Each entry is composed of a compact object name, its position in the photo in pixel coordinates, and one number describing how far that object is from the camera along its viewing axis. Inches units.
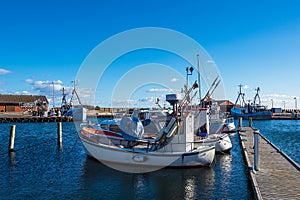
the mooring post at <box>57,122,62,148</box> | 1110.4
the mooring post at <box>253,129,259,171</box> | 592.0
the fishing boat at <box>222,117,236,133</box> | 1372.9
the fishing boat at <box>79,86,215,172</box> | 702.5
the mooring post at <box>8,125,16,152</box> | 940.1
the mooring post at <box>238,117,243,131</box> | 1678.6
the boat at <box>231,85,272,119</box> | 3683.6
